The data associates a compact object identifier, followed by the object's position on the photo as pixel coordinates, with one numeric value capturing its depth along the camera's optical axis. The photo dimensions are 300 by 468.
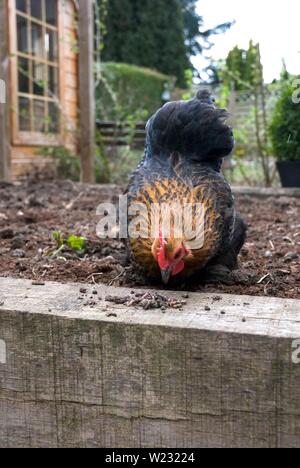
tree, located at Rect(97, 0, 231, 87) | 17.97
